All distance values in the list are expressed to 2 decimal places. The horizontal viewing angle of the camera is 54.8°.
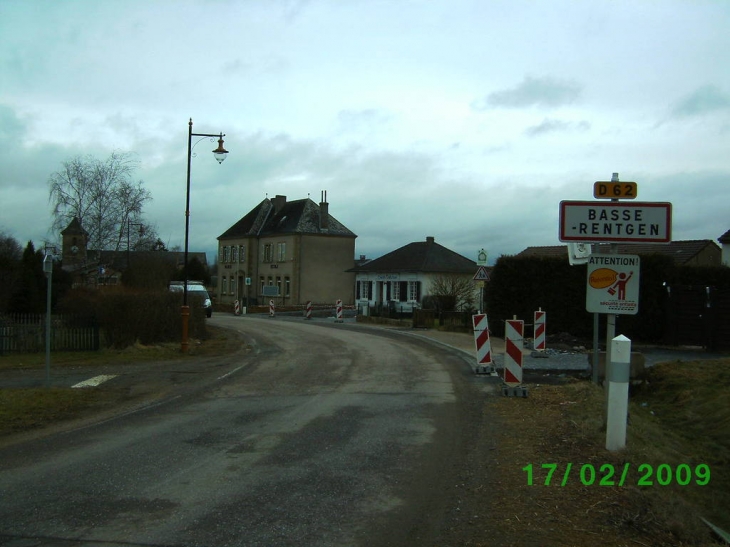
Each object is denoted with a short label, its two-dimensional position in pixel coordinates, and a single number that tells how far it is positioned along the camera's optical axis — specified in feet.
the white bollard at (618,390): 23.93
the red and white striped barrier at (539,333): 64.80
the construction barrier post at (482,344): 49.55
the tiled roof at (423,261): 176.76
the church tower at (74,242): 126.41
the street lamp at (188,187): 67.62
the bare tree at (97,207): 126.21
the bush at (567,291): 82.17
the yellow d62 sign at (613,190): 27.09
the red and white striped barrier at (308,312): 135.66
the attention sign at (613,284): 26.22
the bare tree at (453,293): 120.57
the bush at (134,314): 64.69
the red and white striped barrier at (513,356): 40.68
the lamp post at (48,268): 40.34
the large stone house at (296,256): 210.59
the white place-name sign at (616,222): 26.45
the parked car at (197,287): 108.60
